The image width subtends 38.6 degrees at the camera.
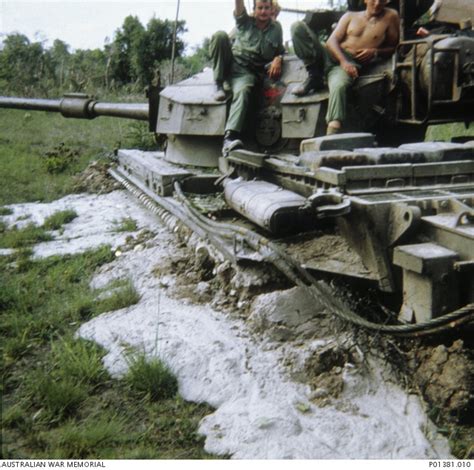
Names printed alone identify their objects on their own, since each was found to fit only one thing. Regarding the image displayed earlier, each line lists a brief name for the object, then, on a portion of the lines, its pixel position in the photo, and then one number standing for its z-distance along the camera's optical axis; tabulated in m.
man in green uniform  6.66
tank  3.73
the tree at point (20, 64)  18.31
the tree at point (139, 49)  23.05
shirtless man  5.84
